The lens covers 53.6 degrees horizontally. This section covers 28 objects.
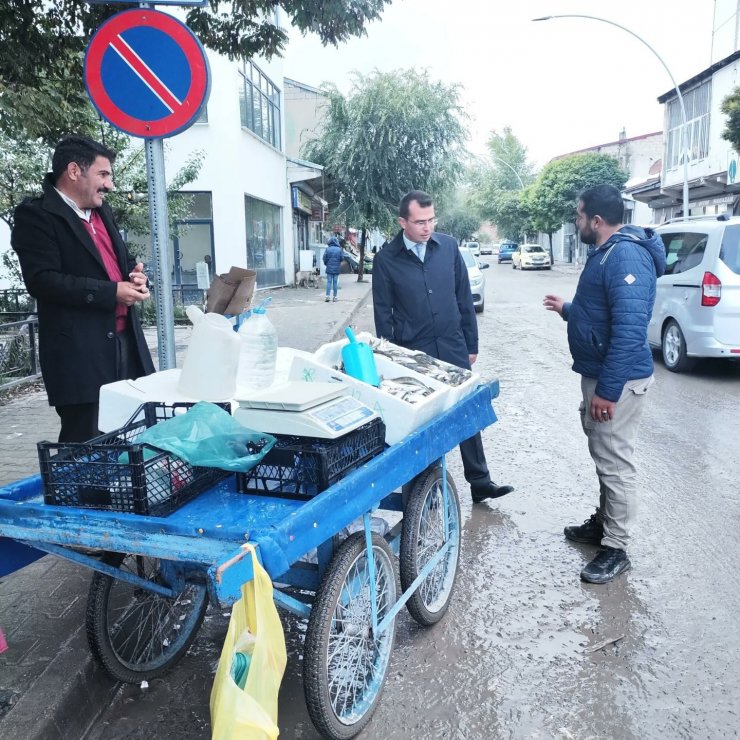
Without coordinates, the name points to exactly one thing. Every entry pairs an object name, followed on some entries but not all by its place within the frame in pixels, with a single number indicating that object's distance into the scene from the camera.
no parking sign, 3.59
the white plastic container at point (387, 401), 2.83
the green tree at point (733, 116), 16.25
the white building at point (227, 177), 19.73
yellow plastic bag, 1.82
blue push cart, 2.04
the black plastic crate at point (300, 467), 2.26
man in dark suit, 4.49
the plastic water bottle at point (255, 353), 3.03
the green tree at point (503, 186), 64.94
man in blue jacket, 3.66
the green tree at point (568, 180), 46.78
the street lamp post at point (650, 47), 21.94
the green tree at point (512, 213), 60.85
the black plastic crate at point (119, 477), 2.14
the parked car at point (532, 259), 46.94
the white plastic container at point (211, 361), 2.78
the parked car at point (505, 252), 61.91
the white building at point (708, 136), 27.44
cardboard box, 3.64
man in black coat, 3.33
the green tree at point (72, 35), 5.85
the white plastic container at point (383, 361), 3.23
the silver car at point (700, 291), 8.47
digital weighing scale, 2.31
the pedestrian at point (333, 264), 19.95
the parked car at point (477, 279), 16.40
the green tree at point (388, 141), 25.42
